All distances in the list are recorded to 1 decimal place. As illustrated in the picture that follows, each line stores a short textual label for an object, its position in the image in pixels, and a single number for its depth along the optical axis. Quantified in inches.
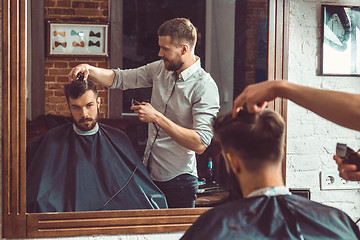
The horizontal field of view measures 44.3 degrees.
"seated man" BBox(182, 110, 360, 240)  57.7
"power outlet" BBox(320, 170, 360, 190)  100.3
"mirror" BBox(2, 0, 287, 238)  83.5
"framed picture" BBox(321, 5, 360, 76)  98.1
